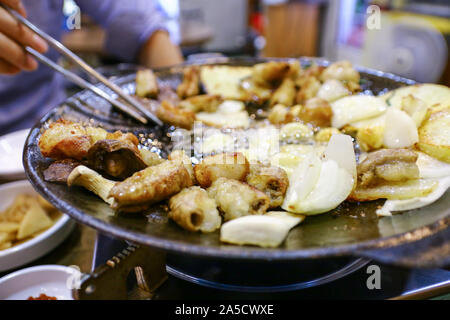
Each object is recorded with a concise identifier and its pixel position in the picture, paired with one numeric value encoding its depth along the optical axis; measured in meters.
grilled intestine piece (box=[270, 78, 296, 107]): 0.44
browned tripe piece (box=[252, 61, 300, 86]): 0.46
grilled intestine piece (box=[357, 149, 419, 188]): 0.26
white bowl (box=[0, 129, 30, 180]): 0.39
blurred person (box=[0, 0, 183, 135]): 0.52
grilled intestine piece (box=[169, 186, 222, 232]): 0.23
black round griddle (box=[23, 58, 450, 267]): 0.20
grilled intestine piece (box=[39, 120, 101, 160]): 0.28
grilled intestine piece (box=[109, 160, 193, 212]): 0.23
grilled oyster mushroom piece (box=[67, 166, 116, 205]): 0.25
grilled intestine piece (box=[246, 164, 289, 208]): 0.26
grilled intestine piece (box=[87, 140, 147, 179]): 0.26
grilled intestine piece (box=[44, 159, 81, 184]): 0.26
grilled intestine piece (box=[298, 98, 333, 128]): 0.38
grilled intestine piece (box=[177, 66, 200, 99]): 0.46
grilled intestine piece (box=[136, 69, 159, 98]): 0.44
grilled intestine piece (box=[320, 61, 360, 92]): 0.44
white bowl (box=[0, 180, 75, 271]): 0.30
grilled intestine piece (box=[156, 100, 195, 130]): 0.39
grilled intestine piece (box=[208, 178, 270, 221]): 0.24
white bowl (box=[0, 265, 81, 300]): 0.28
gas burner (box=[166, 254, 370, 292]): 0.28
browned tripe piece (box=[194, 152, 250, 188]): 0.27
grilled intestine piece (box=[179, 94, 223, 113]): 0.43
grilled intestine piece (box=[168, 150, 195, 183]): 0.28
